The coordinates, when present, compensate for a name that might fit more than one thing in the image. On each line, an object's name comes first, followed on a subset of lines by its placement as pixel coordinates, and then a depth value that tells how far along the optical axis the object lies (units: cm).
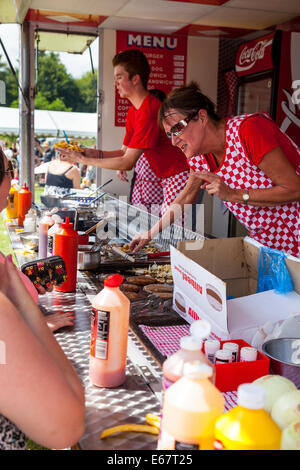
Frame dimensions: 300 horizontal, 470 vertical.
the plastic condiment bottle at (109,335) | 121
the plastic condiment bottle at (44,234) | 247
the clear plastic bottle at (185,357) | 83
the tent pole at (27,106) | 566
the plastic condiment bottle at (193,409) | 74
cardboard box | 146
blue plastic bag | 167
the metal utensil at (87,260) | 239
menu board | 593
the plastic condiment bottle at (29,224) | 350
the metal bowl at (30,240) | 292
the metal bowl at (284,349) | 130
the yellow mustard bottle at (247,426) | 73
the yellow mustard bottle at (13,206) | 404
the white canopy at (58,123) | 1432
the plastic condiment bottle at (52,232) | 221
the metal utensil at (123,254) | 244
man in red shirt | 351
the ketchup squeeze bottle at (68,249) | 199
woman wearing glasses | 224
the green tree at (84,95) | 4083
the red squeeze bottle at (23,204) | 383
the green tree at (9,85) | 3238
